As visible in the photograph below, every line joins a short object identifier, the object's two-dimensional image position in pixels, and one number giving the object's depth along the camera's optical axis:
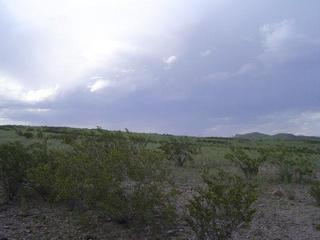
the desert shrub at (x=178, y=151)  13.00
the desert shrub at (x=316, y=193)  8.47
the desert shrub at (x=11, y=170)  7.22
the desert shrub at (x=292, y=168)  11.11
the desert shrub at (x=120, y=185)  5.96
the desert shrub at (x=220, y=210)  5.02
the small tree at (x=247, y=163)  11.02
